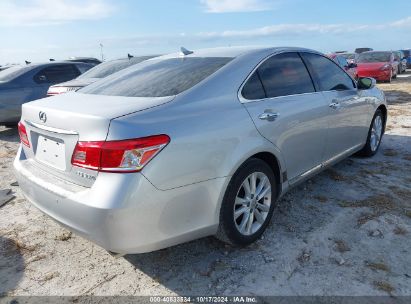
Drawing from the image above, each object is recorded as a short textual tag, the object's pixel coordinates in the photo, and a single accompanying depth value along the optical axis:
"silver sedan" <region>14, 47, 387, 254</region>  2.12
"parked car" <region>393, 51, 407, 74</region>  22.22
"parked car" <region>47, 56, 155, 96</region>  6.48
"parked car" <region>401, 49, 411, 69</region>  26.97
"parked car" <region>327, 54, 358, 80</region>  13.69
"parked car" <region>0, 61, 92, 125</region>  7.12
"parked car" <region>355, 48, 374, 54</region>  30.13
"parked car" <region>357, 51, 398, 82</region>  16.31
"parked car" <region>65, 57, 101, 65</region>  12.68
